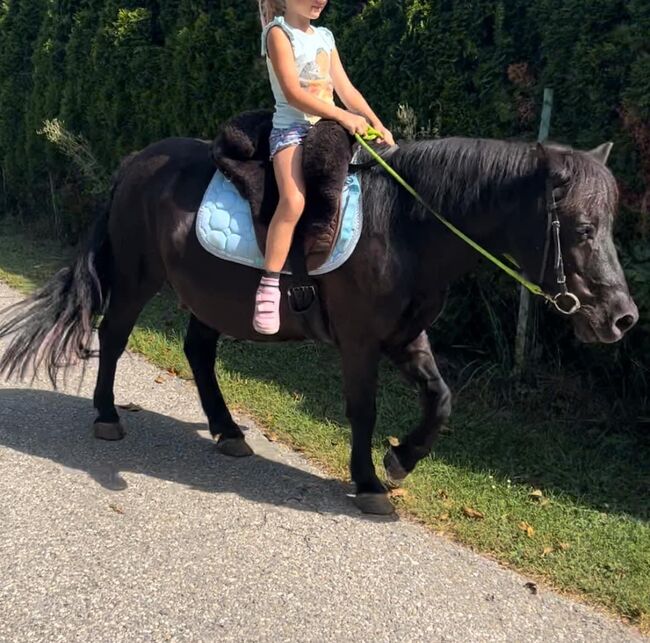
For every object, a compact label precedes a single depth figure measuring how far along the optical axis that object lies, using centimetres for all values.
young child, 365
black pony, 329
